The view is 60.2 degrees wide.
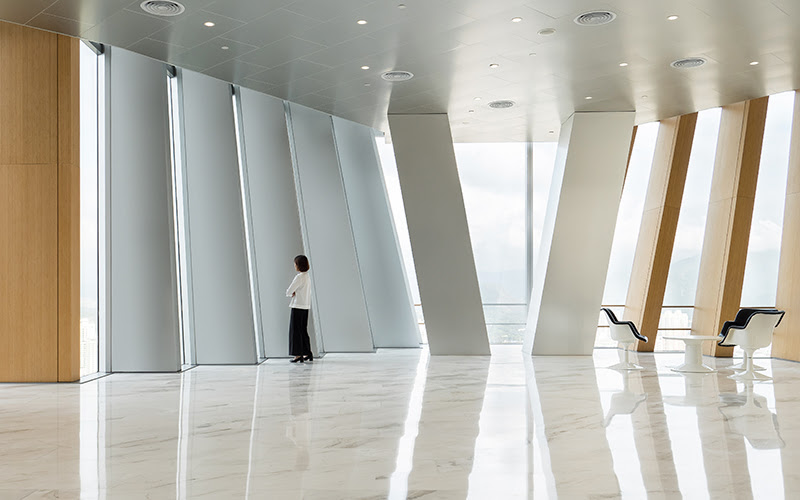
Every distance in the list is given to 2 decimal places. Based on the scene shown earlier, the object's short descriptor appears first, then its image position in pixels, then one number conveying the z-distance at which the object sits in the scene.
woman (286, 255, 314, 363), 9.72
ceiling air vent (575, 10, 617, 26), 6.81
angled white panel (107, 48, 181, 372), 8.35
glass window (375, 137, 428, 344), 13.60
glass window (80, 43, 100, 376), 7.98
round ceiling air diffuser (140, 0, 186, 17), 6.37
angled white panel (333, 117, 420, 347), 13.05
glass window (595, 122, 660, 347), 12.95
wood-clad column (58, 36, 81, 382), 7.23
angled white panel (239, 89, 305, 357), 10.40
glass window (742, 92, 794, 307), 11.29
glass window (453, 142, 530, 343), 13.34
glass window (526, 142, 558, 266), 13.27
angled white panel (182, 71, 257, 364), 9.35
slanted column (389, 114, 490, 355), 10.69
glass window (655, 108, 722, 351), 12.27
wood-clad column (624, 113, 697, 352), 11.94
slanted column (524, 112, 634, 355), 10.61
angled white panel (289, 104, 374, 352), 11.99
